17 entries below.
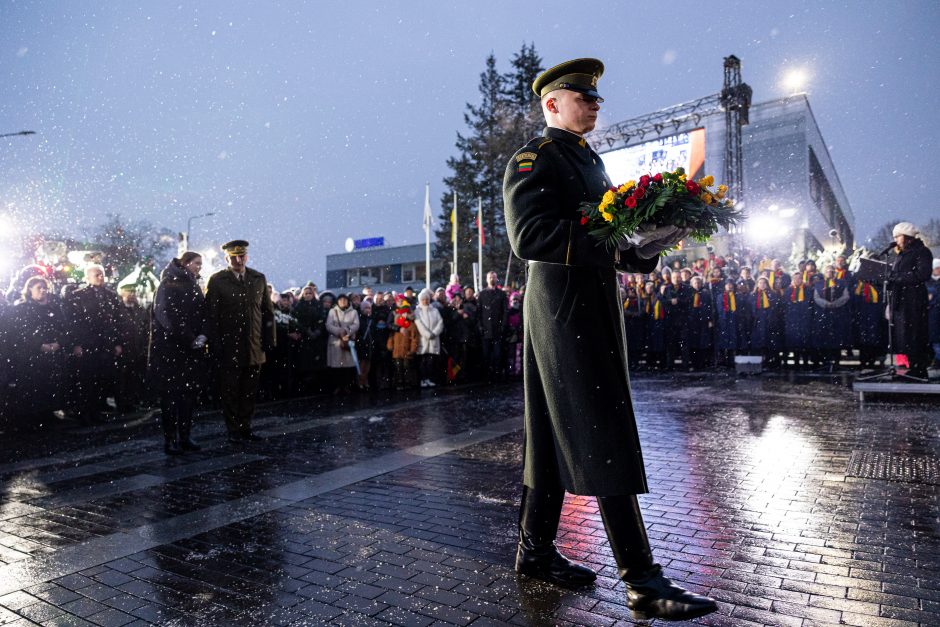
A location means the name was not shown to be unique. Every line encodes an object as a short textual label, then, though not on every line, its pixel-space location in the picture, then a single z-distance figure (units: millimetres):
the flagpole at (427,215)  31323
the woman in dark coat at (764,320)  16031
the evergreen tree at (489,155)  49938
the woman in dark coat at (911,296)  9648
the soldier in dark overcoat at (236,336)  7621
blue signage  73125
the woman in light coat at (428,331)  14086
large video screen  31047
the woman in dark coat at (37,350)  9211
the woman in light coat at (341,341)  13047
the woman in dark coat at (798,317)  15789
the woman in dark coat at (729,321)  16109
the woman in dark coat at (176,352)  7109
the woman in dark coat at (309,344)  12680
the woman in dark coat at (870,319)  15203
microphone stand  9940
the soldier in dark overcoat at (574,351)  2895
